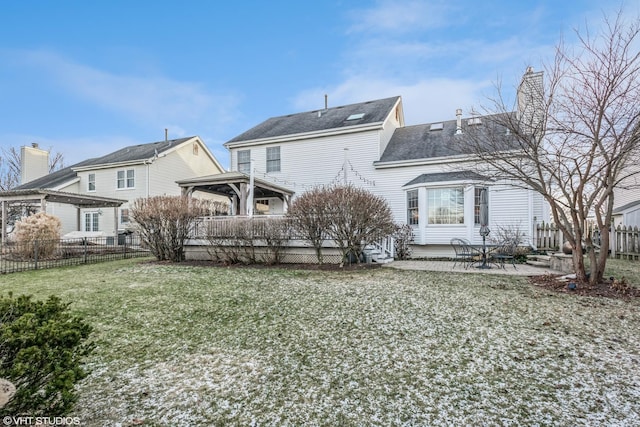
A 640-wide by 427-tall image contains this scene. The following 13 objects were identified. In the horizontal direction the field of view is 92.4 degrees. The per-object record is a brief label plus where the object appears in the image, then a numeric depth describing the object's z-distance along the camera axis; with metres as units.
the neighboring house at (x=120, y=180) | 19.59
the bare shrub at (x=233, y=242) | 9.96
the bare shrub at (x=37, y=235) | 11.62
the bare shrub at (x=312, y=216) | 8.80
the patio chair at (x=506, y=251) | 10.84
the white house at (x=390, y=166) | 12.20
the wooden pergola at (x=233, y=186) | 12.65
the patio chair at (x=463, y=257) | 10.15
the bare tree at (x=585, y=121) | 6.02
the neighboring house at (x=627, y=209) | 14.24
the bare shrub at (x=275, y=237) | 9.73
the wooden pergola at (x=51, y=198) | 14.43
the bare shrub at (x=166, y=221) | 10.45
